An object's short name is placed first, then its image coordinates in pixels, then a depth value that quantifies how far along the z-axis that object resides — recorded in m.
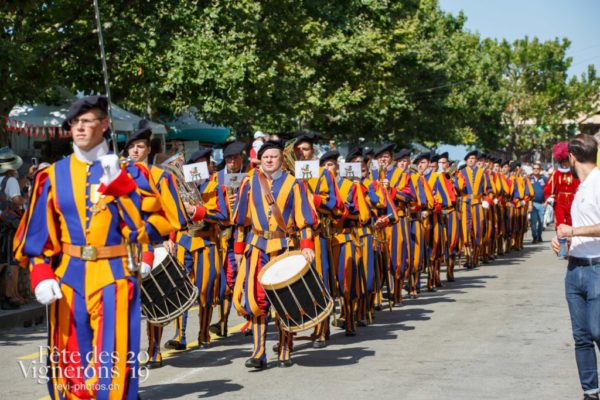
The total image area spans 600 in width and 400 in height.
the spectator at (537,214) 27.19
